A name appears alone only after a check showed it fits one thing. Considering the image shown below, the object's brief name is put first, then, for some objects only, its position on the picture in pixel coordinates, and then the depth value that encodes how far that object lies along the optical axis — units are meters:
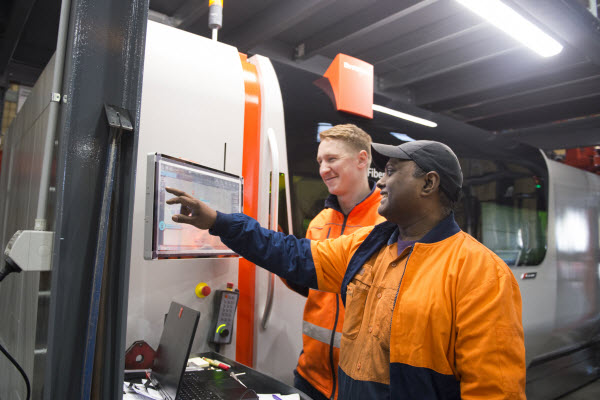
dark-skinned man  1.17
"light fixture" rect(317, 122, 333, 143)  2.51
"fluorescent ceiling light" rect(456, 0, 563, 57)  3.00
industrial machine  1.80
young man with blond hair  1.91
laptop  1.41
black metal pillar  0.94
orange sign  2.65
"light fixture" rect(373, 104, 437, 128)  2.97
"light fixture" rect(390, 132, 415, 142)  3.00
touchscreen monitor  1.53
